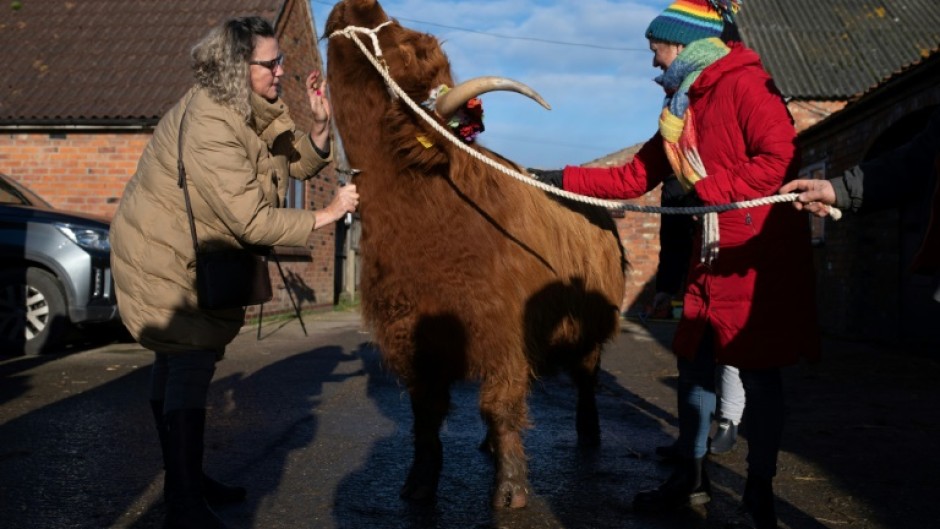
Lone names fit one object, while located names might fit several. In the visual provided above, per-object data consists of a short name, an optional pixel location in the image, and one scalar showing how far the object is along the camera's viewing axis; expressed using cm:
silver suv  862
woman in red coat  316
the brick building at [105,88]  1373
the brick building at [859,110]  1159
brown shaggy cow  358
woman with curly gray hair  321
